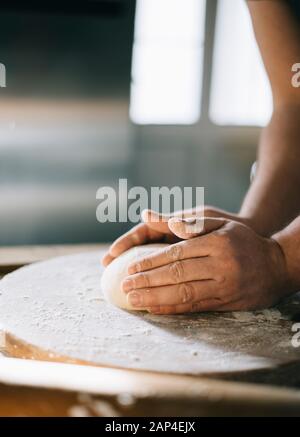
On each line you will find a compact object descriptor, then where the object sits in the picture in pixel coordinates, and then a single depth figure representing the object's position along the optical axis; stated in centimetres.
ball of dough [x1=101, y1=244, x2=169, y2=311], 102
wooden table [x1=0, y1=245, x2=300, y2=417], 51
